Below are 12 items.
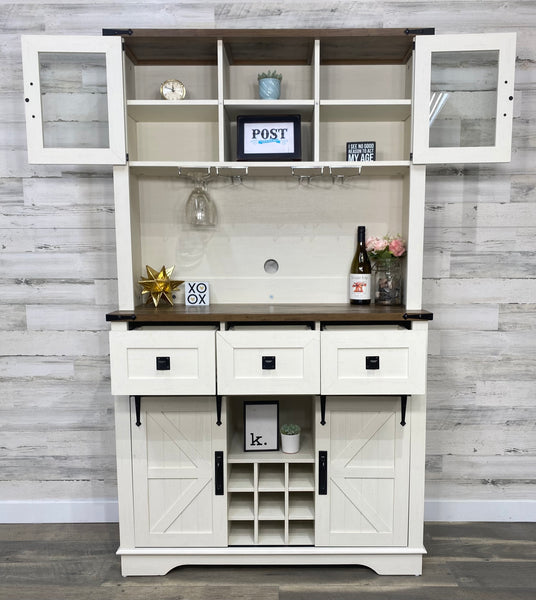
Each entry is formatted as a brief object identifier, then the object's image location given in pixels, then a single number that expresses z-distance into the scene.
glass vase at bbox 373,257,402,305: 2.21
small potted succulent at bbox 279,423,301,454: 2.12
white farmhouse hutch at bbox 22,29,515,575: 1.90
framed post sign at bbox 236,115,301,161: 2.08
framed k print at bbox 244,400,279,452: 2.16
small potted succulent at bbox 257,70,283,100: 2.09
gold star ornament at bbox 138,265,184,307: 2.17
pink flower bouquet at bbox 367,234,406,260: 2.15
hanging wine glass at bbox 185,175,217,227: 2.19
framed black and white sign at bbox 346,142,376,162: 2.14
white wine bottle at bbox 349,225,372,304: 2.21
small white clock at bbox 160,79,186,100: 2.15
